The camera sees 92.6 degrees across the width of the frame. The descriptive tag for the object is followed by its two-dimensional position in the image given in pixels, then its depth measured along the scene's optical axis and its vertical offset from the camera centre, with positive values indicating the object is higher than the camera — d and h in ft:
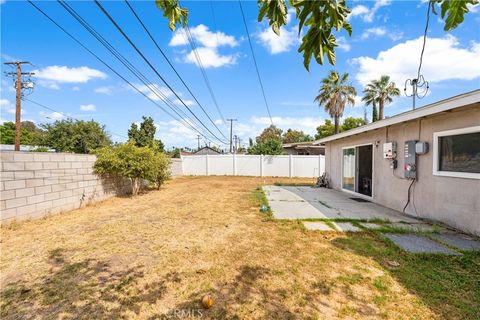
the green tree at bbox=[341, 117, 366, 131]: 105.15 +18.48
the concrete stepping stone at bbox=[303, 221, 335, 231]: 14.46 -4.22
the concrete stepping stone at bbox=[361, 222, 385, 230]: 14.73 -4.19
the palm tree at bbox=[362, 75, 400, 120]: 67.77 +21.06
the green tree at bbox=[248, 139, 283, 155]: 65.80 +3.96
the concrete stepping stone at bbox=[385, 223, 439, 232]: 14.07 -4.13
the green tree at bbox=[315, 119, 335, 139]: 105.84 +15.65
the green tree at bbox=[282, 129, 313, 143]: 148.63 +16.90
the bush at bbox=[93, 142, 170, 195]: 24.57 -0.27
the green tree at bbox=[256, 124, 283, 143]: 145.59 +18.53
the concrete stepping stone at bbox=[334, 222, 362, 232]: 14.29 -4.23
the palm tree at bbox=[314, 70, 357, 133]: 60.54 +17.88
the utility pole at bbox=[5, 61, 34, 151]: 44.39 +13.13
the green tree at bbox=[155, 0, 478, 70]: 3.02 +1.99
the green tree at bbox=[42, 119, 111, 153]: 75.61 +8.39
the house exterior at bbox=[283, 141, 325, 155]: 72.85 +4.44
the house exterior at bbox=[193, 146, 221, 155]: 141.08 +6.82
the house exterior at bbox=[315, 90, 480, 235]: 12.91 +0.08
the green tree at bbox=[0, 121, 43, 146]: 126.68 +14.92
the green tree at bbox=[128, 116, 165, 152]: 91.35 +11.87
